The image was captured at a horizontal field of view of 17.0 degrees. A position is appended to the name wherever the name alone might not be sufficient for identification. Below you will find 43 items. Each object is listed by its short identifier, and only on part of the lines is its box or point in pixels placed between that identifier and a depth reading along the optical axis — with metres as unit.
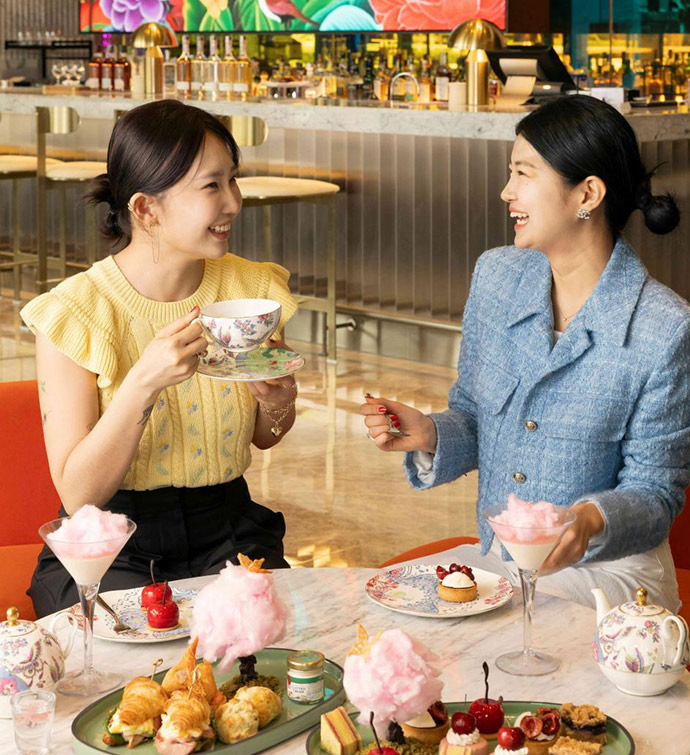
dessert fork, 2.67
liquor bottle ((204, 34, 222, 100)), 8.55
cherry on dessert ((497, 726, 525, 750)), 2.34
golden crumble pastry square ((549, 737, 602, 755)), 2.38
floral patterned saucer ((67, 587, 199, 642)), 2.65
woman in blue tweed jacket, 3.03
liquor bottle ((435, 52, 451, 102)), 8.46
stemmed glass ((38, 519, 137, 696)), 2.50
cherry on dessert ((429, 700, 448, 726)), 2.39
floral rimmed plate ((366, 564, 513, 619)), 2.72
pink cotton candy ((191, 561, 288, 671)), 2.40
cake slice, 2.37
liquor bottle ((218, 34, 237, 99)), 8.51
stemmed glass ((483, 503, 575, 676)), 2.54
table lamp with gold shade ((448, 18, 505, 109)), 7.46
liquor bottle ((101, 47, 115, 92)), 9.75
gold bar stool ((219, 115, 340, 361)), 7.03
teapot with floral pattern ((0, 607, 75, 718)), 2.49
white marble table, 2.46
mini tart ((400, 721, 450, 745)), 2.38
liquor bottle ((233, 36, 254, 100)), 8.51
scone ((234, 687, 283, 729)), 2.42
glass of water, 2.37
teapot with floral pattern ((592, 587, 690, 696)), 2.50
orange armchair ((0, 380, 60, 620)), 3.41
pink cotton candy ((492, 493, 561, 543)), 2.53
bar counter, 6.82
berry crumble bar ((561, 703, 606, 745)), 2.41
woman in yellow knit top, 3.08
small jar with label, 2.49
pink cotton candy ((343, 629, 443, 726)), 2.29
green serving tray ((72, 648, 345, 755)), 2.39
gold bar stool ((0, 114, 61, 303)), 8.42
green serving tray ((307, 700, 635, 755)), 2.39
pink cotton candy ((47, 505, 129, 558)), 2.50
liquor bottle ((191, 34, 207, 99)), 8.96
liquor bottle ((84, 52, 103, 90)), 9.79
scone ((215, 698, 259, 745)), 2.40
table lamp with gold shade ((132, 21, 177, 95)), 8.85
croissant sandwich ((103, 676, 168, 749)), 2.39
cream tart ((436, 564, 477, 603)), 2.75
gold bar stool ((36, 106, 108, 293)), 8.08
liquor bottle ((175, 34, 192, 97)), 9.01
